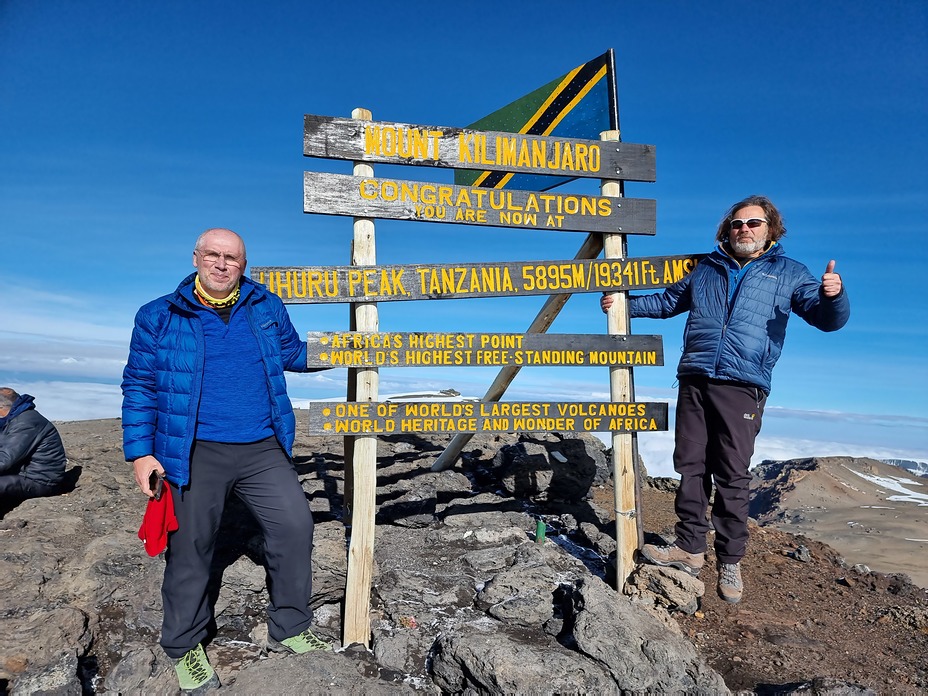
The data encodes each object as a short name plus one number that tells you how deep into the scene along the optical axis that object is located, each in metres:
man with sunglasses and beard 4.86
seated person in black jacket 6.92
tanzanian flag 5.46
